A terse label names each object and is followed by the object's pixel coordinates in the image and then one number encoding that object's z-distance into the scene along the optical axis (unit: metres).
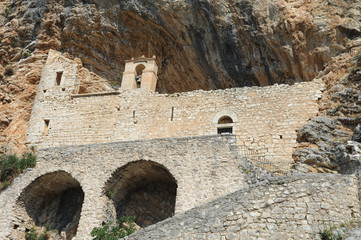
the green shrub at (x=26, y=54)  22.62
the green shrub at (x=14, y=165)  15.59
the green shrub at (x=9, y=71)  22.47
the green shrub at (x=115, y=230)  12.43
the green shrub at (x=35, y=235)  14.77
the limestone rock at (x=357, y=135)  12.62
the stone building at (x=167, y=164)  9.72
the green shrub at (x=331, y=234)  8.65
